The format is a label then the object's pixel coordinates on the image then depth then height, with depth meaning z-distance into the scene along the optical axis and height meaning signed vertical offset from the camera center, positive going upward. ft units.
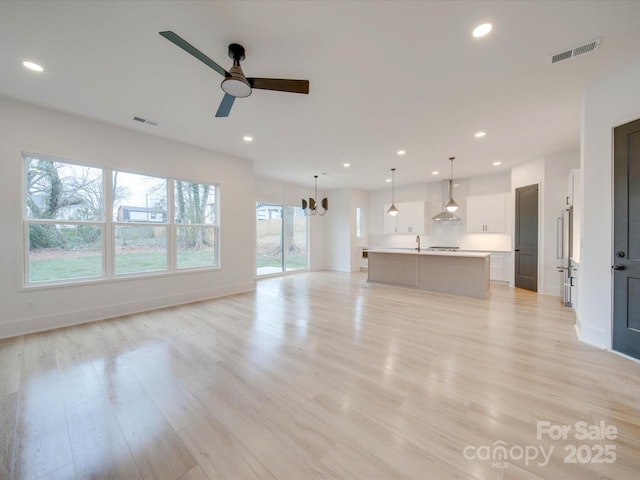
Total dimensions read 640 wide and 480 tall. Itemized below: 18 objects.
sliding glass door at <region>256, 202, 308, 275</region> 26.35 +0.06
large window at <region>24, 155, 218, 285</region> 11.78 +0.87
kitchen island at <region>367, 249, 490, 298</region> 17.63 -2.58
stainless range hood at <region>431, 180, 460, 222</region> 22.68 +3.87
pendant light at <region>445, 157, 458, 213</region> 19.83 +2.65
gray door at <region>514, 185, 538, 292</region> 18.93 -0.05
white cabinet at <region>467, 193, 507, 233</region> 22.26 +2.35
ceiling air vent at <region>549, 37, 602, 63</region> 7.53 +5.98
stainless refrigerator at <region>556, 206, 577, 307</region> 14.59 -1.09
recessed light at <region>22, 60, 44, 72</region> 8.52 +6.11
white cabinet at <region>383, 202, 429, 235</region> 27.07 +2.16
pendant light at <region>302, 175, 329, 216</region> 25.30 +3.51
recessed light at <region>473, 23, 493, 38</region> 6.83 +5.94
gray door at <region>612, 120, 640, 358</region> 8.64 -0.06
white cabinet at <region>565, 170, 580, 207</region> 13.52 +2.99
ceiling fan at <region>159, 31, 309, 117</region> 7.07 +4.82
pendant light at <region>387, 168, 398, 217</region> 22.18 +5.78
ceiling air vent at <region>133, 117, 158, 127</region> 12.71 +6.26
